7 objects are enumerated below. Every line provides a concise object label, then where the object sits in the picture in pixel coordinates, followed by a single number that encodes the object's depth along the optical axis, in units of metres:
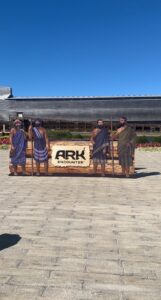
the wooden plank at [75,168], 10.72
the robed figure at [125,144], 10.40
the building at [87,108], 49.81
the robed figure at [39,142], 10.63
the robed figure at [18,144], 10.64
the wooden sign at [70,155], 10.66
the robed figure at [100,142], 10.52
